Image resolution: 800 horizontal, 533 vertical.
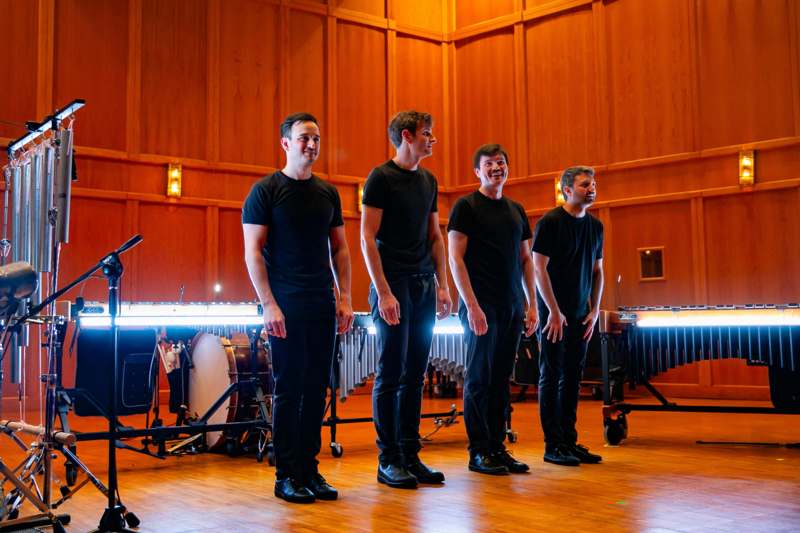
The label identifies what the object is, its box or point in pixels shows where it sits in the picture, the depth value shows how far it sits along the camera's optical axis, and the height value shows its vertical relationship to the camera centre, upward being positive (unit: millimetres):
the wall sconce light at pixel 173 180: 9250 +1621
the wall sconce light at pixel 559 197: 10148 +1534
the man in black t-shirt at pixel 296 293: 3506 +148
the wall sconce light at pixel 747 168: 8914 +1625
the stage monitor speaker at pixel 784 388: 5395 -405
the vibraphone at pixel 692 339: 5098 -91
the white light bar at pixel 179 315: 4664 +87
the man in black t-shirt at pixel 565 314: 4527 +63
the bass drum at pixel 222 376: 5395 -296
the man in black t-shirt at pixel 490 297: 4137 +143
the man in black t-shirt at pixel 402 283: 3787 +200
